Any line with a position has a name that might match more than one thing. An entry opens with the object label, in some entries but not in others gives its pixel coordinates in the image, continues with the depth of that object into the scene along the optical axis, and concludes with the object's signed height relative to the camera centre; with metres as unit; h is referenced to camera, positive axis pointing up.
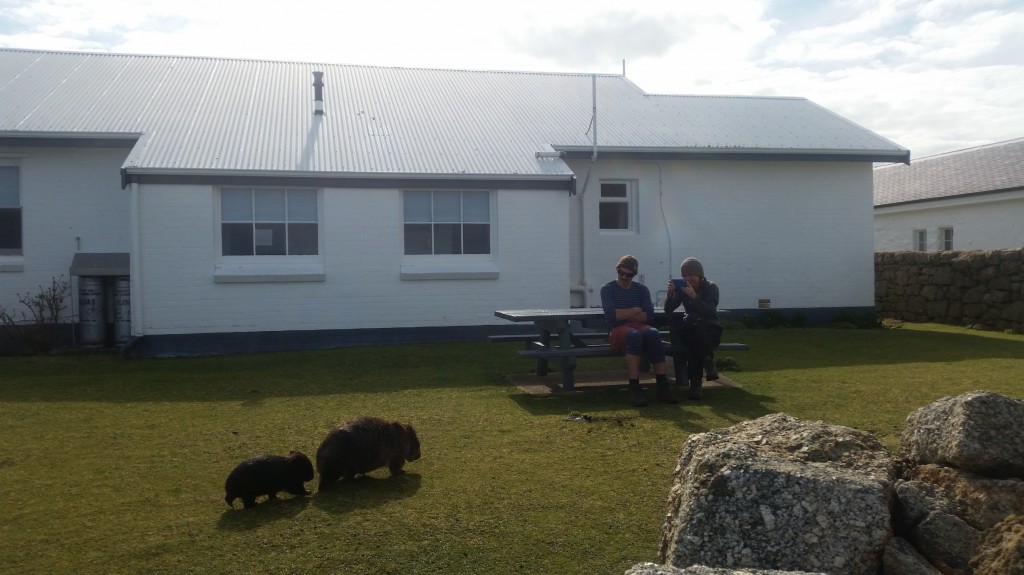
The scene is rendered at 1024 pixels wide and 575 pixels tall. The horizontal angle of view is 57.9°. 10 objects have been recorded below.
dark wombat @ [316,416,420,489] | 6.01 -1.12
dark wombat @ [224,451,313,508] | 5.64 -1.21
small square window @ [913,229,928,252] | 26.34 +0.95
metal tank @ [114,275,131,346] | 14.70 -0.41
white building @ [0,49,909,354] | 13.94 +1.27
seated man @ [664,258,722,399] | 9.46 -0.41
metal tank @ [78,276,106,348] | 14.58 -0.42
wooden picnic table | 9.79 -0.69
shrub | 14.38 -0.55
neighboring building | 22.95 +1.87
